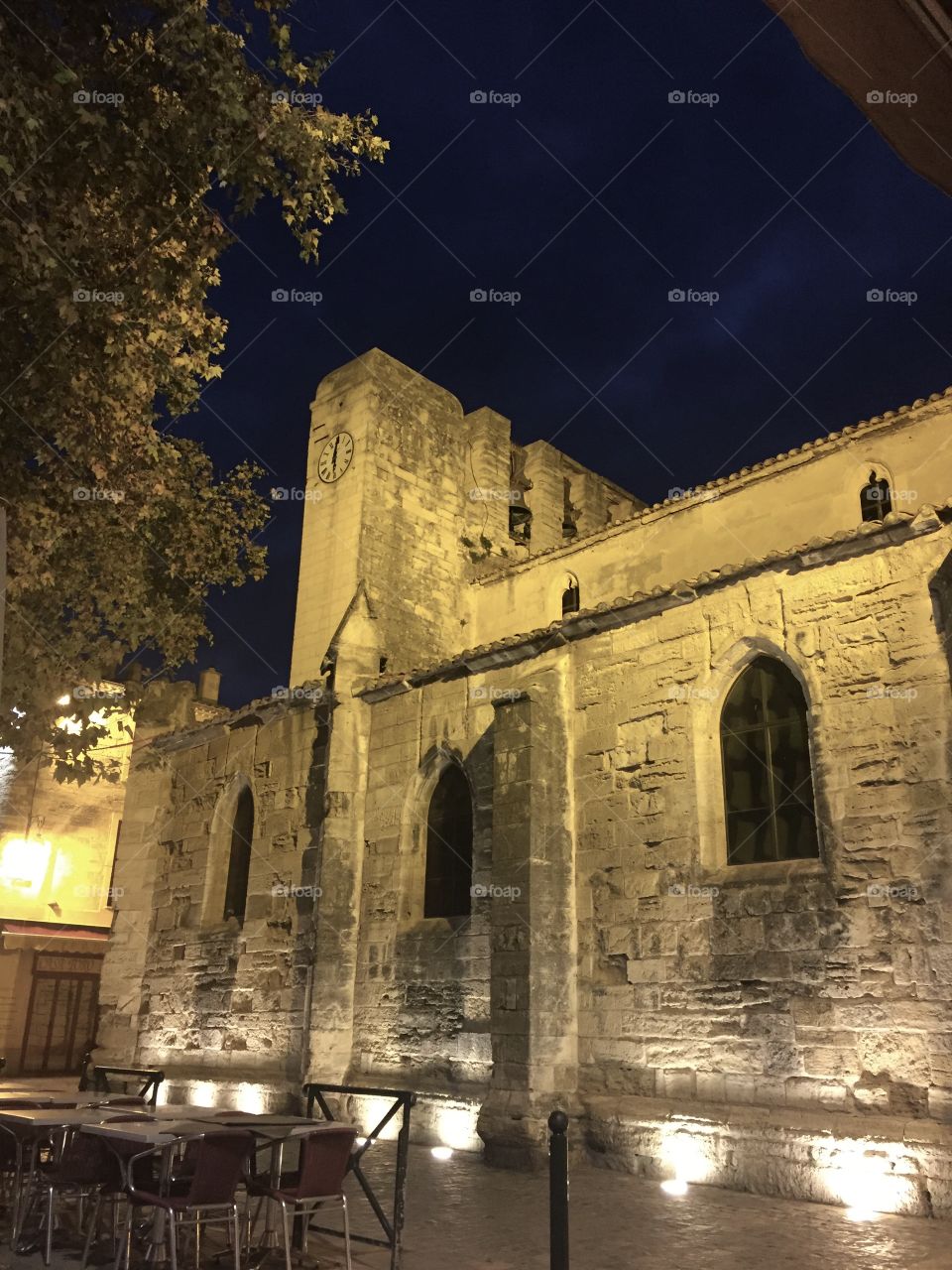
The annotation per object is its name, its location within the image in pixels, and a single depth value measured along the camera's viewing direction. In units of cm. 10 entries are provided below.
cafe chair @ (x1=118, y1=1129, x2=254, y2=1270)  481
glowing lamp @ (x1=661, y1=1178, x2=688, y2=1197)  770
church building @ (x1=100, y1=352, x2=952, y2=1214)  786
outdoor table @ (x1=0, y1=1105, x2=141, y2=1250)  565
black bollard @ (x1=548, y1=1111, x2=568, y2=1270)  440
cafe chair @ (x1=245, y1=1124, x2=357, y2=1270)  501
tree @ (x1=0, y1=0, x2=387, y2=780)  599
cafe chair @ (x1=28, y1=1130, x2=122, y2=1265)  547
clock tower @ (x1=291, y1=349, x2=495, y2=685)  1487
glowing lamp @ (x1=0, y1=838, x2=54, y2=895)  1858
